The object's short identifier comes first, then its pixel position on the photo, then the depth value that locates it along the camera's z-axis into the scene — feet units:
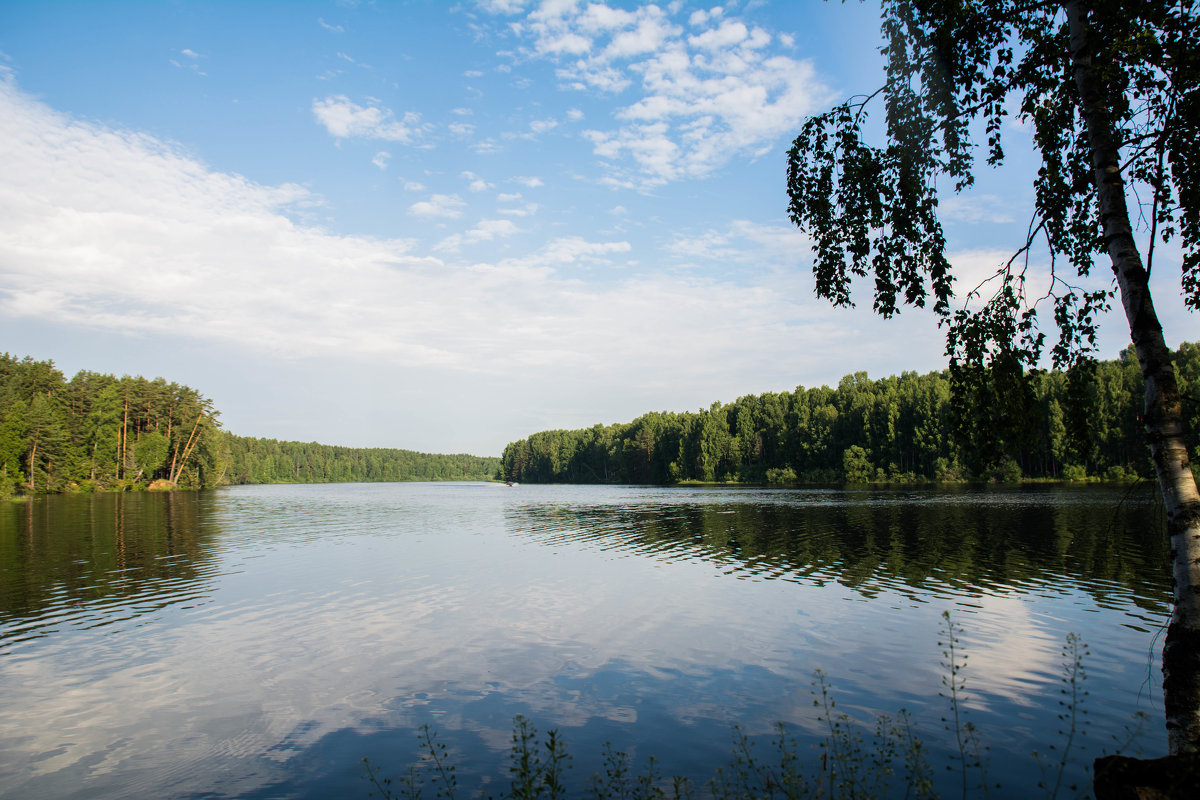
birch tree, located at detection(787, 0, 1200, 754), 26.14
